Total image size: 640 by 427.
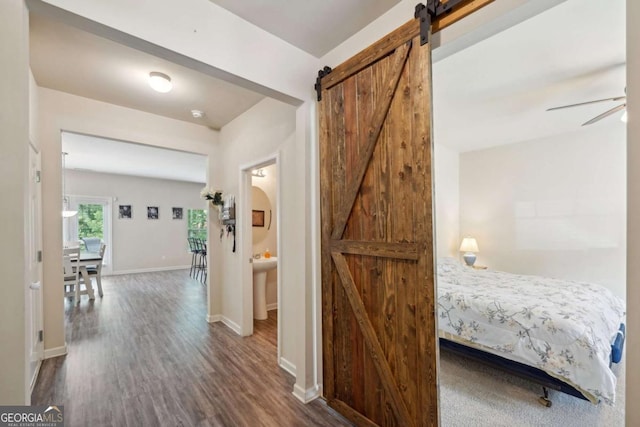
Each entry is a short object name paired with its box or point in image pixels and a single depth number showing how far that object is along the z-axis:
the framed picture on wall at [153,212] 8.15
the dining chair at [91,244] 6.66
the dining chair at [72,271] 4.65
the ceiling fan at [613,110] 2.37
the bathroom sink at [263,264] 3.86
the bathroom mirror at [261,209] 4.39
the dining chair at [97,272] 5.26
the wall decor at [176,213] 8.59
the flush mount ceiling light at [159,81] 2.54
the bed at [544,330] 1.89
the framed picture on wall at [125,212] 7.67
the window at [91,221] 7.11
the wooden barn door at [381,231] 1.52
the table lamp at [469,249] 4.78
